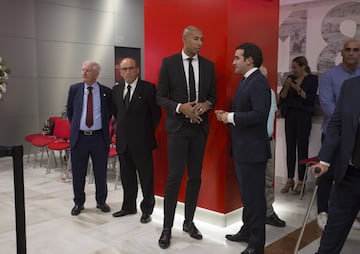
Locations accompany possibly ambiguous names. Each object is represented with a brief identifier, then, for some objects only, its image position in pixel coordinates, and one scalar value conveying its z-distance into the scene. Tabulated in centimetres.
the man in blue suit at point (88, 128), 405
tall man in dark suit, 328
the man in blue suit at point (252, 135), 284
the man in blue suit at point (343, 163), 227
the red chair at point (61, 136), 586
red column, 355
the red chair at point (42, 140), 623
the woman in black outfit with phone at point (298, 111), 478
